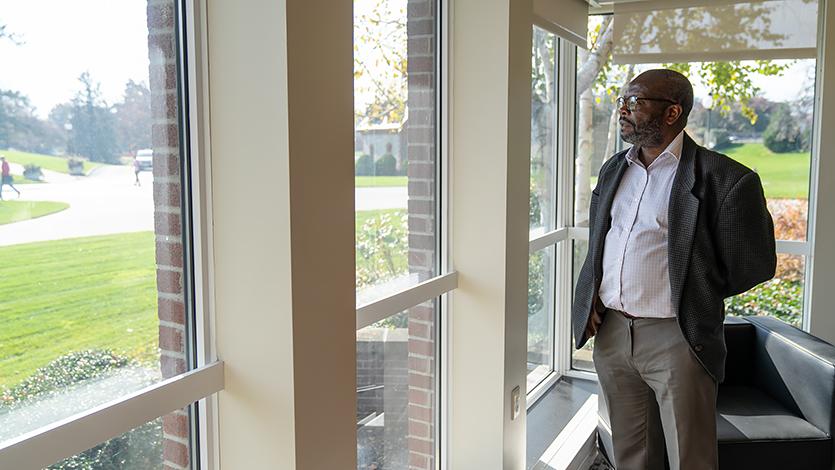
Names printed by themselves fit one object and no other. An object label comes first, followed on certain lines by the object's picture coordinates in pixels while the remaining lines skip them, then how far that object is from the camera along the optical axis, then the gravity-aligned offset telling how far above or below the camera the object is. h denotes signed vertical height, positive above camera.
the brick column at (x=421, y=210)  2.58 -0.19
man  2.46 -0.39
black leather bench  2.98 -1.15
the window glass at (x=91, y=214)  1.23 -0.10
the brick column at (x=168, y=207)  1.53 -0.10
